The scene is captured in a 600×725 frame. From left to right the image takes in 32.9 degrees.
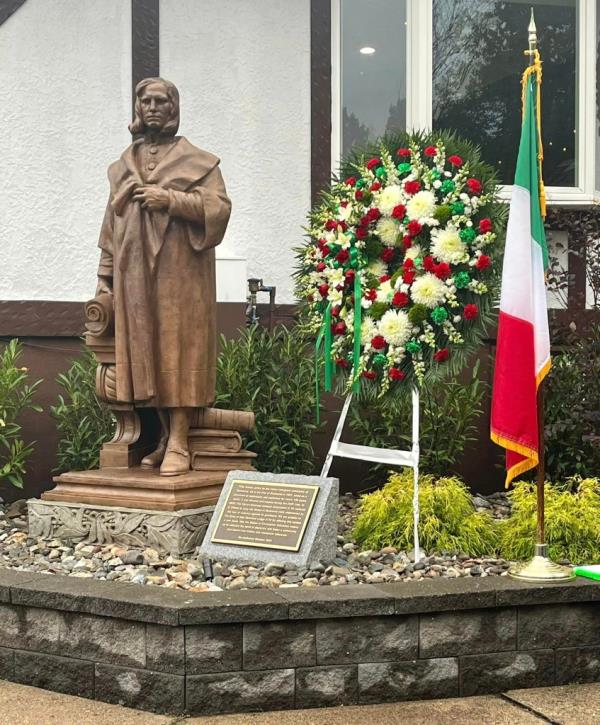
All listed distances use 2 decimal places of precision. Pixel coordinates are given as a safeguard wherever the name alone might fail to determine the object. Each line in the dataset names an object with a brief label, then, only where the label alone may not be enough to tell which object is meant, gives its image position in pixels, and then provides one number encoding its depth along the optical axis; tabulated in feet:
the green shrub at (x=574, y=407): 23.03
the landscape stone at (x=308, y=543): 16.58
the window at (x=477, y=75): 28.02
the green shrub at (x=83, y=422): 23.84
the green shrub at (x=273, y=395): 23.61
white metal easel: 17.48
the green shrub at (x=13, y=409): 23.09
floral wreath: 18.01
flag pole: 15.26
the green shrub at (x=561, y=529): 17.76
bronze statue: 18.92
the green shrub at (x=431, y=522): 18.19
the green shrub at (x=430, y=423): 23.76
